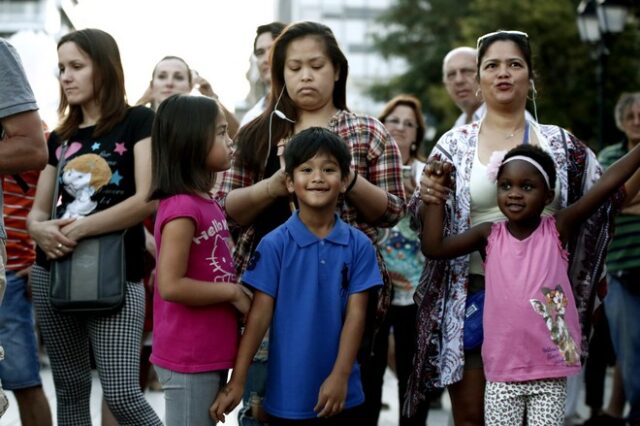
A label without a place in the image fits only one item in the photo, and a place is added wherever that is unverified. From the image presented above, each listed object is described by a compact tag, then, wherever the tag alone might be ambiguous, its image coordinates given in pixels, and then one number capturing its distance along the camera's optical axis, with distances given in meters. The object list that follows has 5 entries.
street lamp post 14.27
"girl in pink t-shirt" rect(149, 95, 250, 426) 4.16
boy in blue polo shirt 4.14
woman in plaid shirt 4.68
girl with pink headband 4.30
